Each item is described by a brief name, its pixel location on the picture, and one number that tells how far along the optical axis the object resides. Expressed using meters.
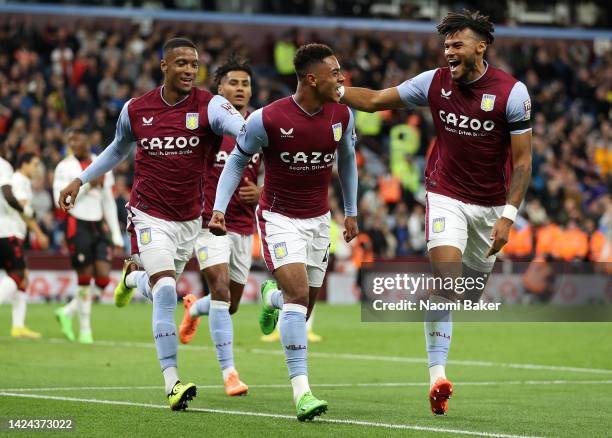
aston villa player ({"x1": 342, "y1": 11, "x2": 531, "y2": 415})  19.61
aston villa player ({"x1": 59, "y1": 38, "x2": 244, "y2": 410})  20.25
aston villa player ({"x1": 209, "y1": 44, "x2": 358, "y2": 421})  19.09
